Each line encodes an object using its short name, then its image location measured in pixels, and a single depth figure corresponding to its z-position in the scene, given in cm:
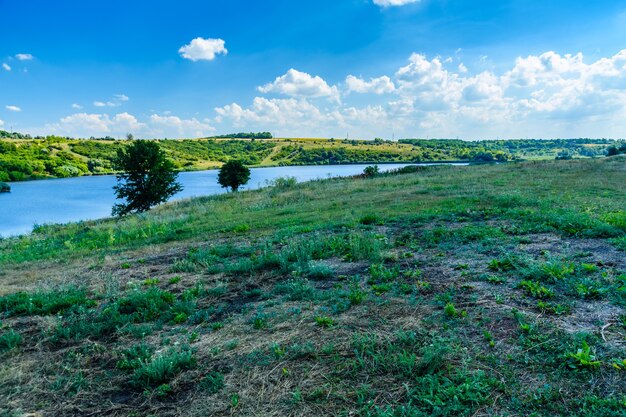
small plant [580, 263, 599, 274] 545
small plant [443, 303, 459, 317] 446
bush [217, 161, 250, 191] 5262
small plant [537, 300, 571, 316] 428
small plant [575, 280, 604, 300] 464
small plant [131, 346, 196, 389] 362
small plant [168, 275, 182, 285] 662
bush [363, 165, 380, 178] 3941
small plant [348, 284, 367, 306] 509
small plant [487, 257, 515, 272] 593
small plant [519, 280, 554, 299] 477
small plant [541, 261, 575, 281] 528
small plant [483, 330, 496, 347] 375
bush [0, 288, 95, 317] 567
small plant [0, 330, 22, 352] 446
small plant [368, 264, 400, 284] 593
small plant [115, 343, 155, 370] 390
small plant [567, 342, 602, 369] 326
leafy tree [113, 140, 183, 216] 3244
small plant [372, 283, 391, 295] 541
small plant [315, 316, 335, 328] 446
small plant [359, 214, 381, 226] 1095
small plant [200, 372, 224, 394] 343
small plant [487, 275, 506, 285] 538
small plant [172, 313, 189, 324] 498
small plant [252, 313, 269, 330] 459
